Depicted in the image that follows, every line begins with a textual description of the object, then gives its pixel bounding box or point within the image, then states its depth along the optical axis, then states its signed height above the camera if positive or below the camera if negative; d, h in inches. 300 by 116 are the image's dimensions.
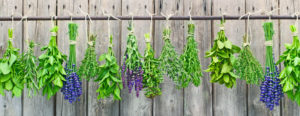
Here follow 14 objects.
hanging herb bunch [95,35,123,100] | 70.0 -4.8
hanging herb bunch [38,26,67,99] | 69.9 -3.0
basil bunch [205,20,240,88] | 69.3 -1.0
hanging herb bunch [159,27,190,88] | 69.6 -2.0
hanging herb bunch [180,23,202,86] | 70.2 -0.8
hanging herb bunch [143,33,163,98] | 68.9 -4.2
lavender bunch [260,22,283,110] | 67.9 -5.2
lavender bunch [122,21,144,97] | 68.8 -2.1
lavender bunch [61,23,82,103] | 70.4 -4.8
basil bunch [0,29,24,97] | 70.4 -3.8
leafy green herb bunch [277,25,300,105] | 66.5 -3.2
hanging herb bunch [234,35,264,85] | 69.1 -2.5
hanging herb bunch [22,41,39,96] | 71.1 -2.8
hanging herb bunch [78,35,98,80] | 71.1 -1.9
